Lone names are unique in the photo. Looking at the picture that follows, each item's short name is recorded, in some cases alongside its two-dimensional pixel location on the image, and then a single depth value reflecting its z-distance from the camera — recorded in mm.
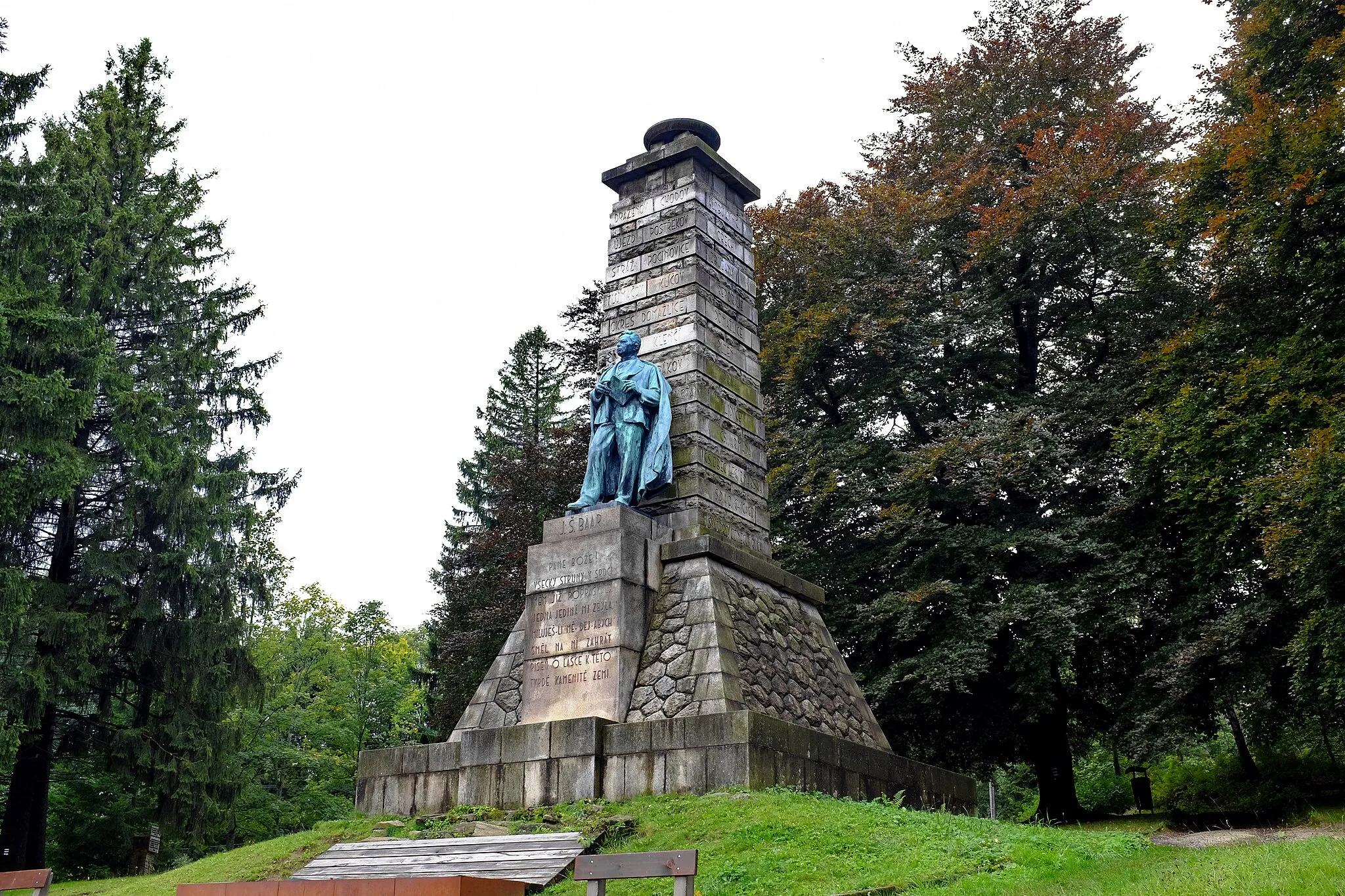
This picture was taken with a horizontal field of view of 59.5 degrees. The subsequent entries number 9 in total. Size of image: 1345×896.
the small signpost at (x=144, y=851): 18016
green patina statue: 11500
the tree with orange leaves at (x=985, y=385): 16562
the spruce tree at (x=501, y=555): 19312
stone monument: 9531
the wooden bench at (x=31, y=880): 7484
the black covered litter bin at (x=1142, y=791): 18812
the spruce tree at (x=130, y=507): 16953
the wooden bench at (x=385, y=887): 5723
